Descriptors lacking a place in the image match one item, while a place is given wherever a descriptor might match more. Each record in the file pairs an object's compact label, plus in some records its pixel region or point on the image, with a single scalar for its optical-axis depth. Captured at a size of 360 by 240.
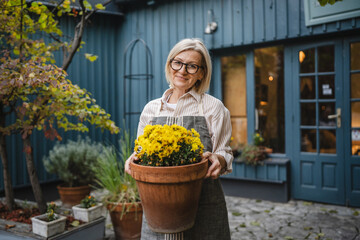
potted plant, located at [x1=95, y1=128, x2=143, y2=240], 3.08
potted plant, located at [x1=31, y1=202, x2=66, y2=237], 2.50
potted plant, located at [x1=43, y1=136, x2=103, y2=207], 4.17
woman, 1.58
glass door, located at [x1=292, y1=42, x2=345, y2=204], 4.38
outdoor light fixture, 5.09
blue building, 4.31
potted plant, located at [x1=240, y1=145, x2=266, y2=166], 4.77
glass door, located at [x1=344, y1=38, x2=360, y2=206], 4.27
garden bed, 2.62
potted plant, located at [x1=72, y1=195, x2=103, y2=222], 2.92
